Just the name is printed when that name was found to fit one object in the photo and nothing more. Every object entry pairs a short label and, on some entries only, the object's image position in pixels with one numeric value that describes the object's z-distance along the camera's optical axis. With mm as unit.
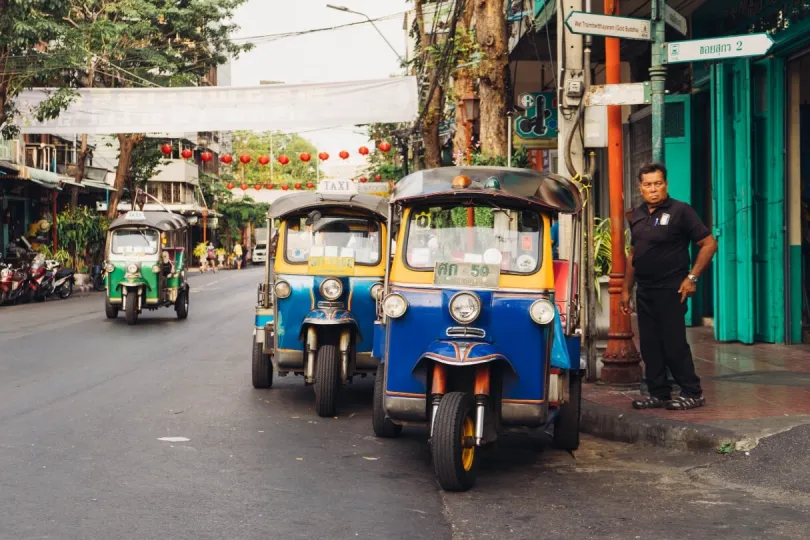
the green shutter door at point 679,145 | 14750
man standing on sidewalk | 8250
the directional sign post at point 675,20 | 9508
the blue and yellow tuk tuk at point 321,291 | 9570
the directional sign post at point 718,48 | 8727
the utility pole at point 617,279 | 9914
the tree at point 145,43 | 32594
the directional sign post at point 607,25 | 8867
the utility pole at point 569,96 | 9969
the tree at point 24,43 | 25953
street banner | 24266
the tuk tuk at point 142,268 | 20094
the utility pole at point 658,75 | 9148
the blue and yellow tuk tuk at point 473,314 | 6585
